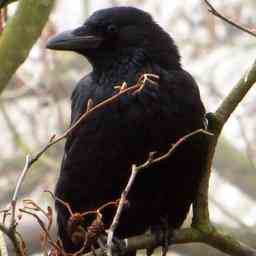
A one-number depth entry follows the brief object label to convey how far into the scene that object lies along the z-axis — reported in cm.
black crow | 739
